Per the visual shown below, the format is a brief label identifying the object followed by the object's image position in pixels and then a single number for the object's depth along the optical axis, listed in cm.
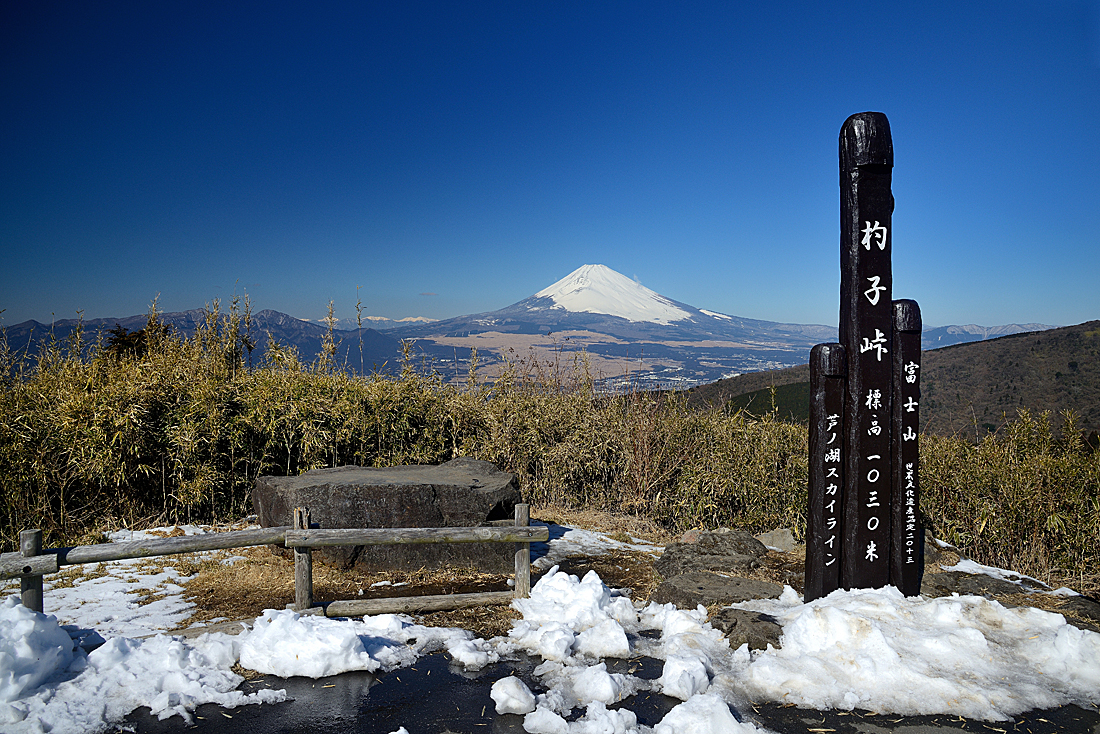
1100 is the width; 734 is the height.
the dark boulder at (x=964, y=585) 494
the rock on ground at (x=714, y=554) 563
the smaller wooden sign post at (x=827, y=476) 446
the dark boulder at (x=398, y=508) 532
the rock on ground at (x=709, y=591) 471
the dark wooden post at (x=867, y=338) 439
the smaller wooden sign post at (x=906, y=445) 452
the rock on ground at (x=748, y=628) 389
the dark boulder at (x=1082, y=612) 426
